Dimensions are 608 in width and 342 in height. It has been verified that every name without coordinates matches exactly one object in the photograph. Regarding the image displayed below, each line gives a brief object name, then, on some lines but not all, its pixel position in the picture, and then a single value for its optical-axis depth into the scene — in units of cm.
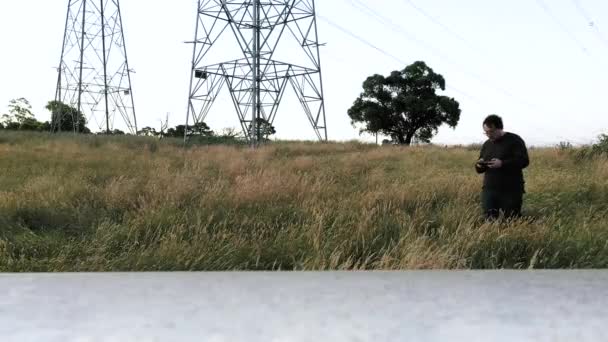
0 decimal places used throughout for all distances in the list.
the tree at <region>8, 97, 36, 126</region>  5997
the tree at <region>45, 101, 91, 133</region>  4352
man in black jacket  547
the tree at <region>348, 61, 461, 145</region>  4622
